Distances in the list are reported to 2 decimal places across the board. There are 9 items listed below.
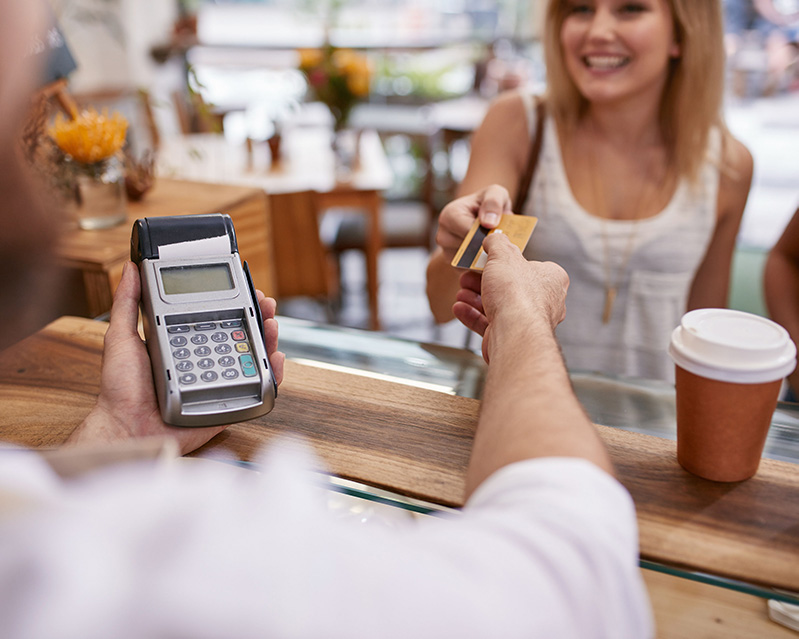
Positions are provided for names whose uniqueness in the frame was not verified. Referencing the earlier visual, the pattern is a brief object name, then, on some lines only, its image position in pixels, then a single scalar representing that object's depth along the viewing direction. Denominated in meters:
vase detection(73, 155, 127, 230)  1.42
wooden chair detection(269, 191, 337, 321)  2.71
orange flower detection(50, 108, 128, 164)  1.42
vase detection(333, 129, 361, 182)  3.15
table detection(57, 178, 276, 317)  1.28
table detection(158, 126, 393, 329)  2.75
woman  1.53
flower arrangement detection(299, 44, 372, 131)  3.26
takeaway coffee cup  0.64
